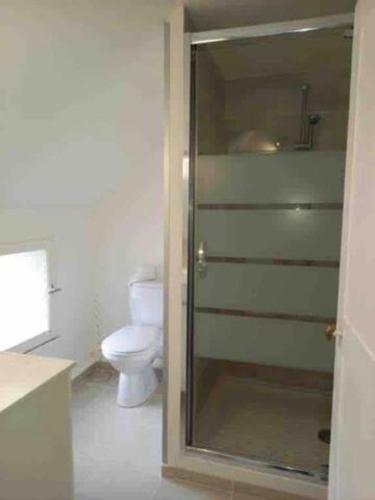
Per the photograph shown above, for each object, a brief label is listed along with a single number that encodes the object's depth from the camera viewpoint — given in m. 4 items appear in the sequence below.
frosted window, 2.24
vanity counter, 0.96
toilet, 2.39
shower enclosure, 2.11
